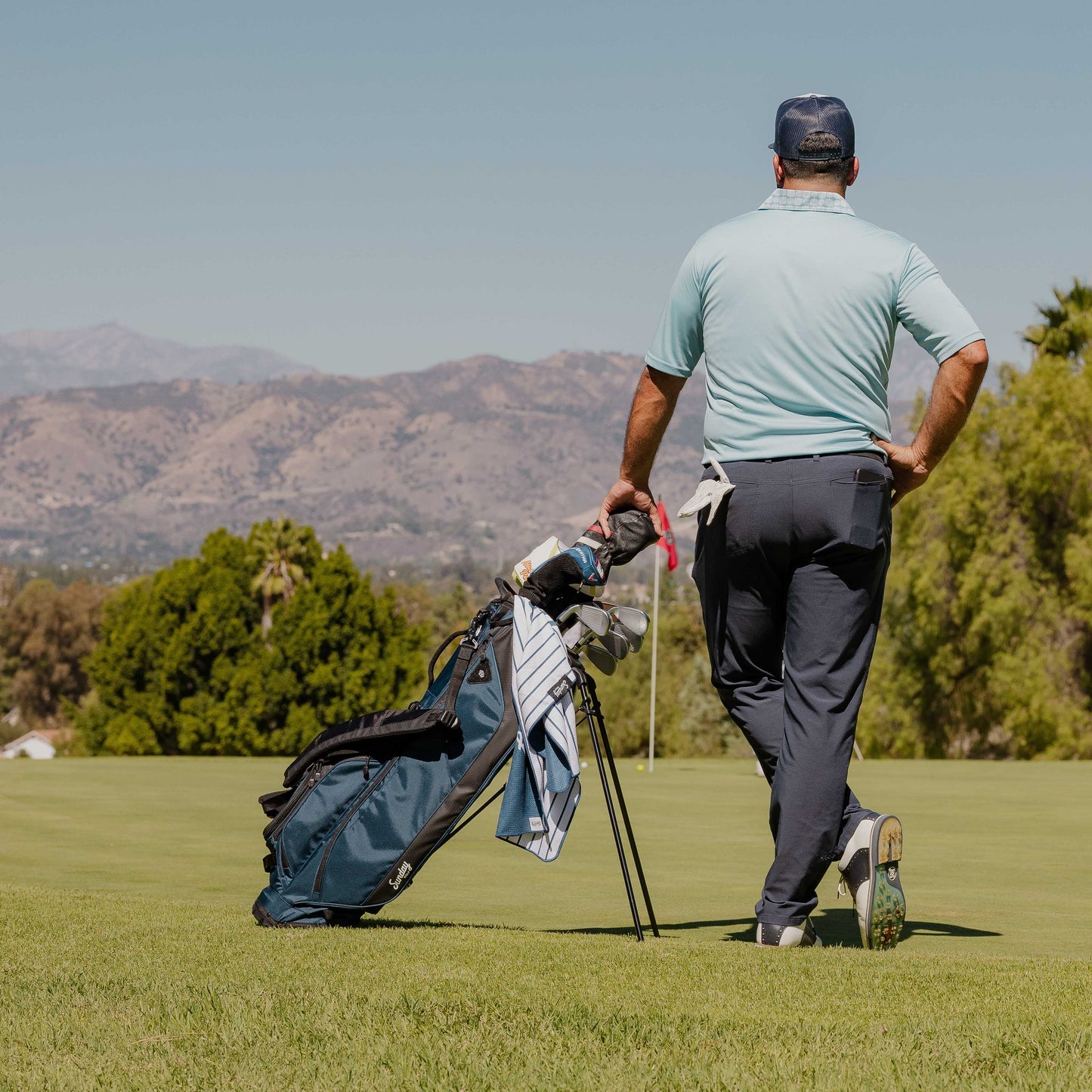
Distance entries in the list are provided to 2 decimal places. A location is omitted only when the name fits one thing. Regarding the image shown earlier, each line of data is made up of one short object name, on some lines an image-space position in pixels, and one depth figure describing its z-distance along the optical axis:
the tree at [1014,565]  34.66
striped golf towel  4.04
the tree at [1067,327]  38.75
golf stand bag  4.22
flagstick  18.06
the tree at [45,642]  93.75
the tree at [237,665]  55.28
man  4.14
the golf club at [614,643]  4.36
